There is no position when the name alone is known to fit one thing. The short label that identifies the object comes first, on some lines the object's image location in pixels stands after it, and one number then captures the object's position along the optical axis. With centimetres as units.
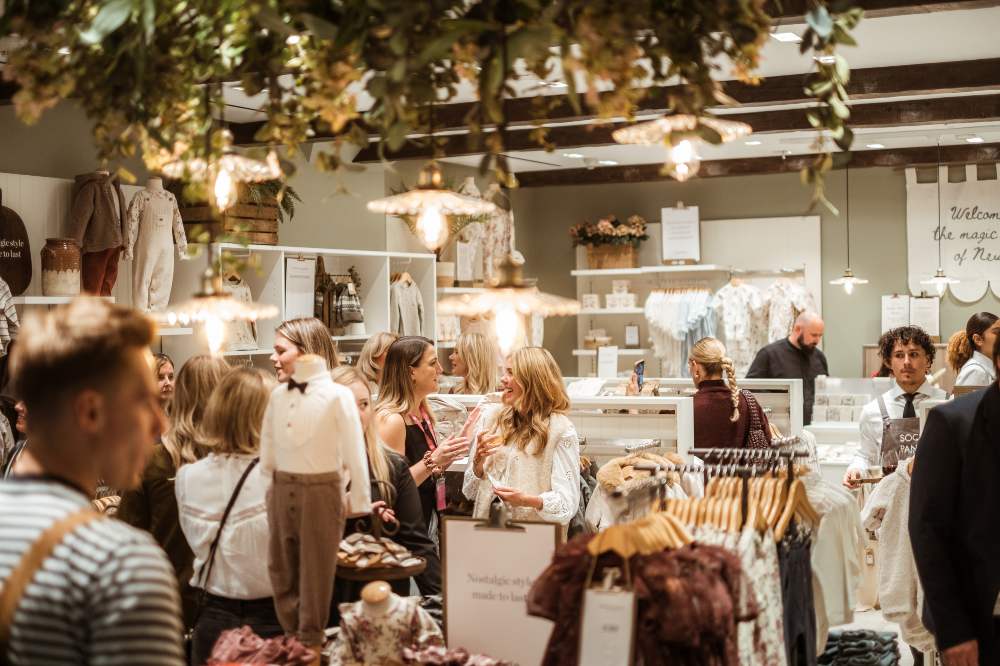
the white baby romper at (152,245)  655
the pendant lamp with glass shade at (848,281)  1054
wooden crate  737
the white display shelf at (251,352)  708
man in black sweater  954
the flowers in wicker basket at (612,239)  1193
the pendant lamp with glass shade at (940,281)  1023
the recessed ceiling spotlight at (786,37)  571
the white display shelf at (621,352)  1186
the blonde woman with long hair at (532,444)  409
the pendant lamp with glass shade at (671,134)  189
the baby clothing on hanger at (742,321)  1120
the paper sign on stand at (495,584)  275
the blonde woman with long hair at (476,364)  660
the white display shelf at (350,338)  811
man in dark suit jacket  268
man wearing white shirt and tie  548
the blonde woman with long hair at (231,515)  302
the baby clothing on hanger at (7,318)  551
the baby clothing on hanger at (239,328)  713
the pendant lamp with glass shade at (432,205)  300
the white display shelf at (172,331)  667
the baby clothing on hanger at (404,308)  888
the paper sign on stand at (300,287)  782
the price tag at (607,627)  214
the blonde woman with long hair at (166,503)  348
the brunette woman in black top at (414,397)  458
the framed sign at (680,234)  1193
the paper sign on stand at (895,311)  1119
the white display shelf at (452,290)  968
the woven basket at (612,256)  1199
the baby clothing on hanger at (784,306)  1115
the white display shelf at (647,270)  1153
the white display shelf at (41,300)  588
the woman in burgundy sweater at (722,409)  606
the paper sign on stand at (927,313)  1106
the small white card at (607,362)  1011
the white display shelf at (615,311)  1178
